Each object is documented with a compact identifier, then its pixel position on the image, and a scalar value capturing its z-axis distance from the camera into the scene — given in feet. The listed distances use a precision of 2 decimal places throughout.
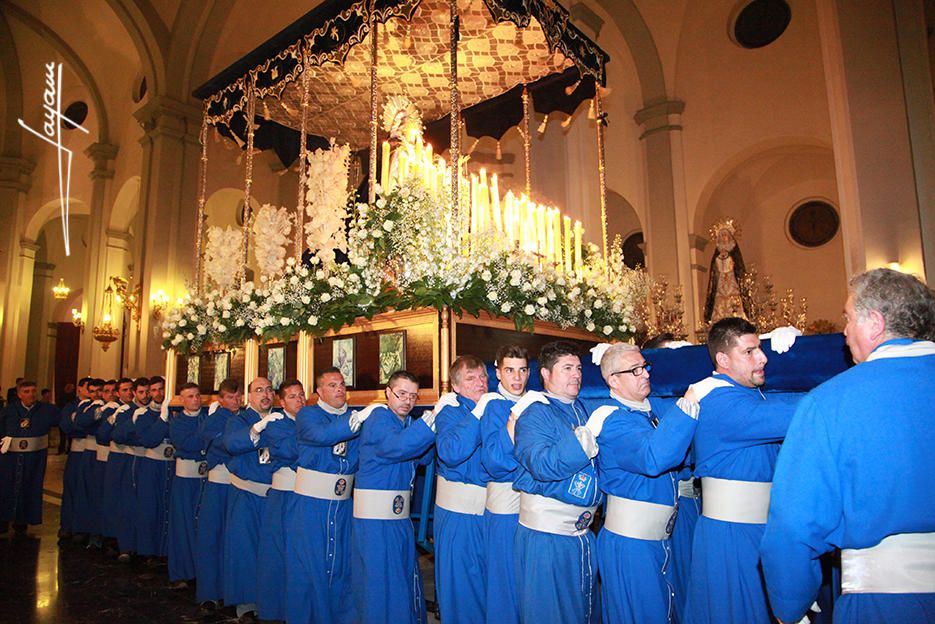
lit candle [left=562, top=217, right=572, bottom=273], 23.86
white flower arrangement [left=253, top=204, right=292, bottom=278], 29.81
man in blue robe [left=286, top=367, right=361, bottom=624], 16.11
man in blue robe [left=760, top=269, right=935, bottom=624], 6.70
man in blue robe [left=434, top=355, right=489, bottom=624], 14.24
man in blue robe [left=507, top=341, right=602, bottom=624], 11.32
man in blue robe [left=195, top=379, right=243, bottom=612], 19.72
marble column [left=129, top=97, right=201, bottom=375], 47.72
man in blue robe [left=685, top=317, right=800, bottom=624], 10.25
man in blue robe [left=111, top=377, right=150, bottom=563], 26.08
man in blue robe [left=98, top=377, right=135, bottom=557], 27.27
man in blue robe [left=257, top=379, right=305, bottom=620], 17.38
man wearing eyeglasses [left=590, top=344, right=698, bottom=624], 11.01
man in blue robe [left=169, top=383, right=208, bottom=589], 21.91
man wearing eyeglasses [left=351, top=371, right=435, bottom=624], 14.58
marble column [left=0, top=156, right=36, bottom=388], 65.57
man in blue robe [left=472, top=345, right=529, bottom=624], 13.23
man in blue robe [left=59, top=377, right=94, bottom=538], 30.76
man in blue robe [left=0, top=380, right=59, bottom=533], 31.91
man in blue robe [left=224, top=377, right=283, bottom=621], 18.45
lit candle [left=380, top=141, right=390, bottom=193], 25.95
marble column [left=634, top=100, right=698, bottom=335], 49.01
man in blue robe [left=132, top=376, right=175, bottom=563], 25.40
